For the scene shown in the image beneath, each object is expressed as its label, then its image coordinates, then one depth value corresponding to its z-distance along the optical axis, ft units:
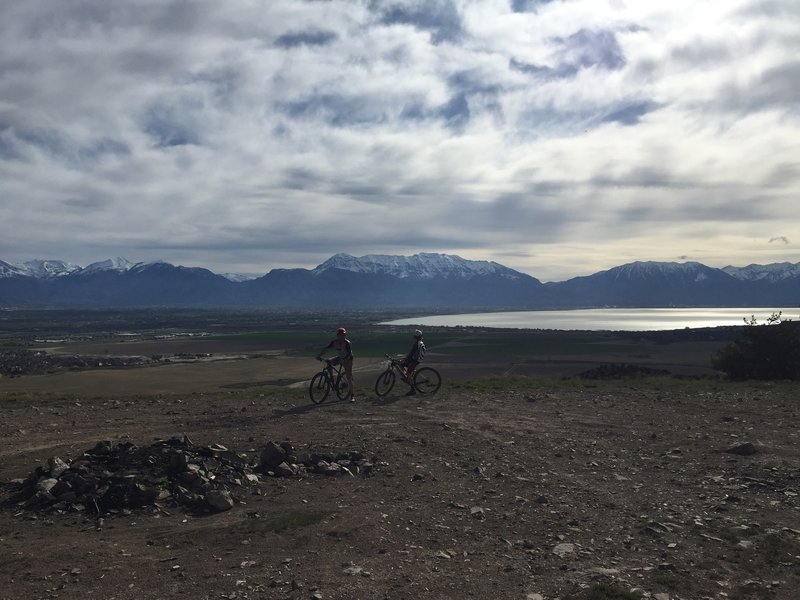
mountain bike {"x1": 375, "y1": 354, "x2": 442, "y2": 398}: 71.67
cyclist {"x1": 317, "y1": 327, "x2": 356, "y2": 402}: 66.28
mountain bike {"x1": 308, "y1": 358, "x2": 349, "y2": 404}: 67.15
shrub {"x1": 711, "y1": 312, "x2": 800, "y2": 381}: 114.11
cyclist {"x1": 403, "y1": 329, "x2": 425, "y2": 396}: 70.54
